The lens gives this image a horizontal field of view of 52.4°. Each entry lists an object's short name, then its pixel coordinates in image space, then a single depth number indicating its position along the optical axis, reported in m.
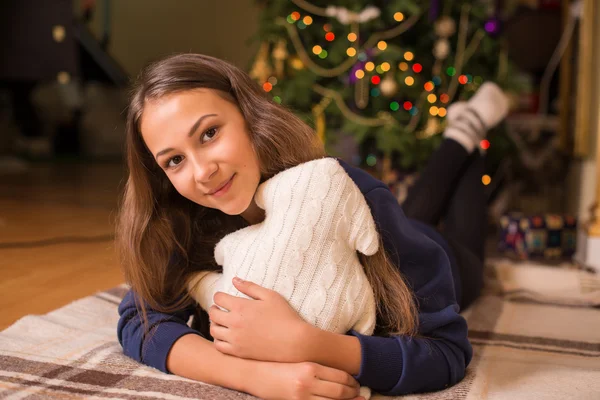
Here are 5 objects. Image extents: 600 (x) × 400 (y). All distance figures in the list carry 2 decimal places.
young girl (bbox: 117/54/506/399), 0.78
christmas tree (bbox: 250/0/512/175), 2.45
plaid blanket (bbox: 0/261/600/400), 0.82
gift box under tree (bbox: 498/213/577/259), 2.13
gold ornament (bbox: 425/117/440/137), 2.44
